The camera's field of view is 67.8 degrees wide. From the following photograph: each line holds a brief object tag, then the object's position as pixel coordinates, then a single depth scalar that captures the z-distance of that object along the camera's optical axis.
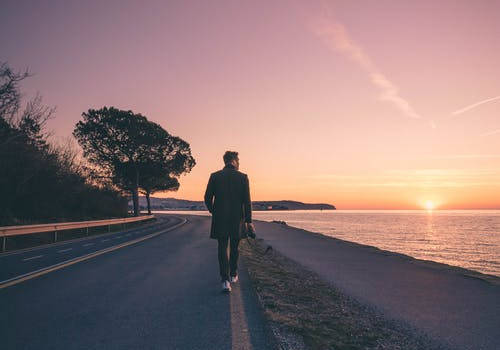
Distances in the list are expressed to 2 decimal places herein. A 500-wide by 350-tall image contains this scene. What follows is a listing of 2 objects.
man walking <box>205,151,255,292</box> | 6.27
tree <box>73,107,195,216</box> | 39.62
